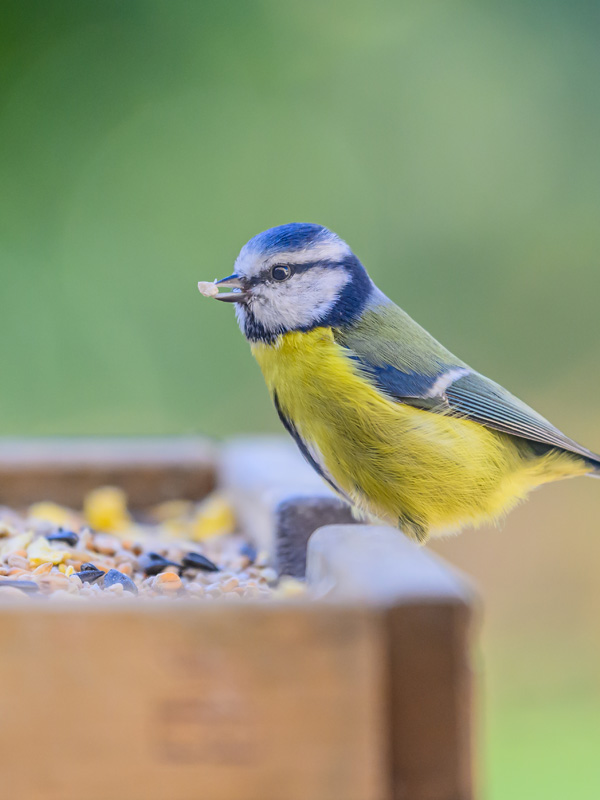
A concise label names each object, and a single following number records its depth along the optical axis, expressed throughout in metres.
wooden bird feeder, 2.76
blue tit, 3.06
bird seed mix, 3.02
